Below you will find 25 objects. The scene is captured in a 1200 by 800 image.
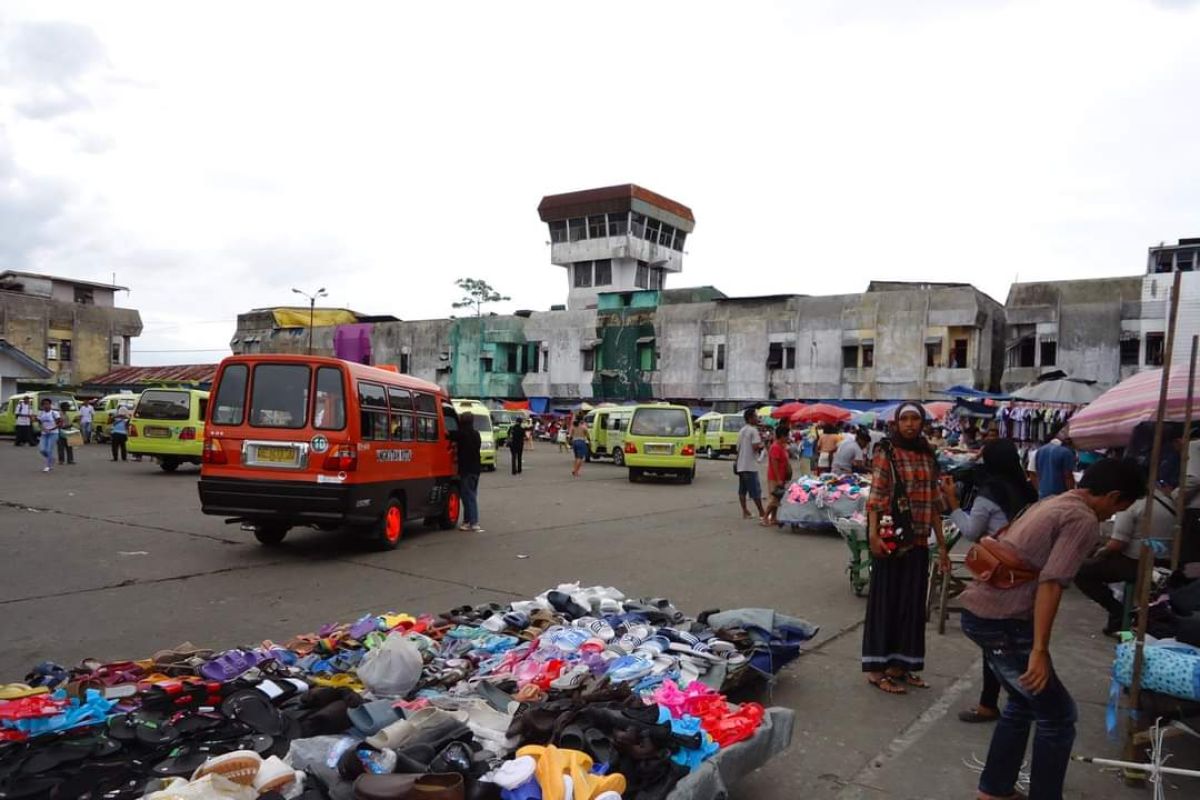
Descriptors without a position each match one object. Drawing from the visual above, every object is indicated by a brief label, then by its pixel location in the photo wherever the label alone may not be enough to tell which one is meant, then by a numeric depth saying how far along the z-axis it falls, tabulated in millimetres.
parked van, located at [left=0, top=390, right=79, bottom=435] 30875
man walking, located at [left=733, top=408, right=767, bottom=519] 13625
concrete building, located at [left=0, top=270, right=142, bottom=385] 57000
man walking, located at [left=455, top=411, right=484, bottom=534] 12086
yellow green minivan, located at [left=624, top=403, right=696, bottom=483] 21609
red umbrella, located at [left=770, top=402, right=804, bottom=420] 33412
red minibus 9164
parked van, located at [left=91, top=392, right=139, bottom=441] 30797
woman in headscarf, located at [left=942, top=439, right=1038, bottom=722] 6418
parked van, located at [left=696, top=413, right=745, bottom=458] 36656
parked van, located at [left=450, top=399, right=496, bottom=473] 24516
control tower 65625
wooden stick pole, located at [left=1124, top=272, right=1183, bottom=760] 3867
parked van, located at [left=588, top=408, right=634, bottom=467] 29531
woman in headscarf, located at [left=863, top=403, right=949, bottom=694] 5355
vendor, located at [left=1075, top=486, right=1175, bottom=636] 6043
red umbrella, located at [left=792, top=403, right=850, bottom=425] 28750
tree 73750
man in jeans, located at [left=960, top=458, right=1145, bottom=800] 3342
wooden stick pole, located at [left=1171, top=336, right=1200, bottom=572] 4195
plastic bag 4243
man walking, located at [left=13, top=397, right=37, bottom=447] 28212
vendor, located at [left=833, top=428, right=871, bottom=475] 13578
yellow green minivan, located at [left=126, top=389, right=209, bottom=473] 19750
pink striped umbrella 6387
